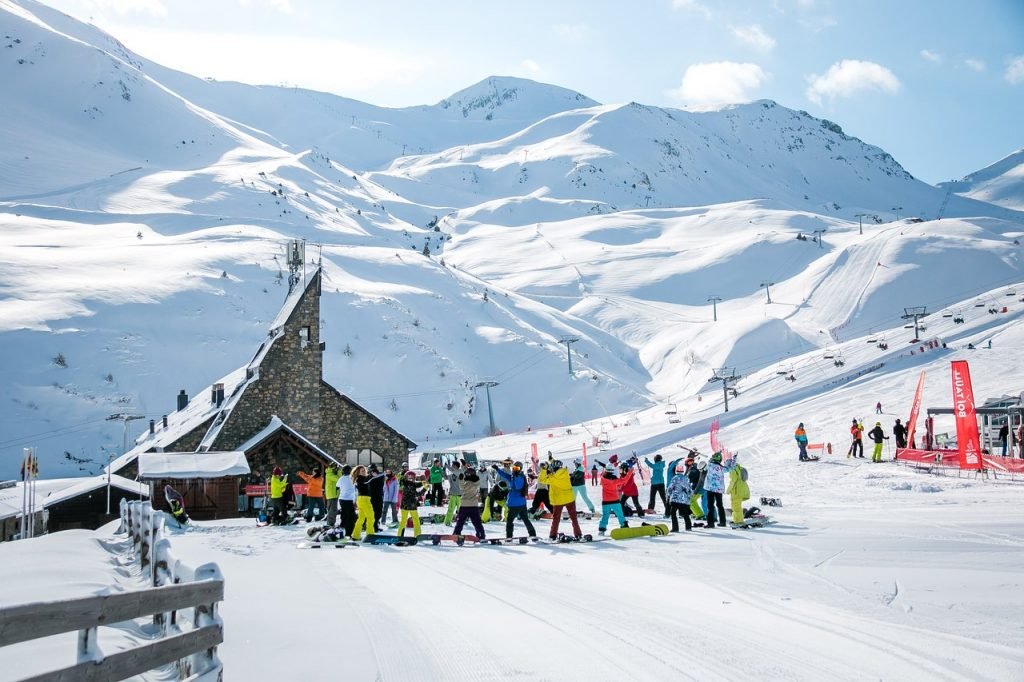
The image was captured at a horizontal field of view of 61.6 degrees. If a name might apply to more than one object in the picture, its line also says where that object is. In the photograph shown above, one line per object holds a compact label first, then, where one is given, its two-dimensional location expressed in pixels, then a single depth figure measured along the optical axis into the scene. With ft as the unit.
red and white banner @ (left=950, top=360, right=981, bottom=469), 85.71
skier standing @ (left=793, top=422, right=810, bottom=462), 104.42
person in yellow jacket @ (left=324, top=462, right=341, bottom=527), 65.05
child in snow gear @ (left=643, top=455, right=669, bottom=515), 66.69
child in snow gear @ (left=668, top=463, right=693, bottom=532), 55.93
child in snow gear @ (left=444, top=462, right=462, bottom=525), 67.41
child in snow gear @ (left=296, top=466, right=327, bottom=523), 75.20
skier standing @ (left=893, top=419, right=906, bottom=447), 103.96
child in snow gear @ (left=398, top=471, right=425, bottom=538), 58.39
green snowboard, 53.98
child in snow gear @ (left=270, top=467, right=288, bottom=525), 74.02
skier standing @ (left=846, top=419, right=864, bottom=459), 103.19
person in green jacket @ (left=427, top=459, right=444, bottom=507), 92.94
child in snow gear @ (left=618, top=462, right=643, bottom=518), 63.40
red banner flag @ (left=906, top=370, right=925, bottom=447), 102.20
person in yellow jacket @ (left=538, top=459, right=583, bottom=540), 53.72
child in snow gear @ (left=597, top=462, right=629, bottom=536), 56.59
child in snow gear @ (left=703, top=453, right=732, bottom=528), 55.98
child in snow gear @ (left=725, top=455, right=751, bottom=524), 55.98
